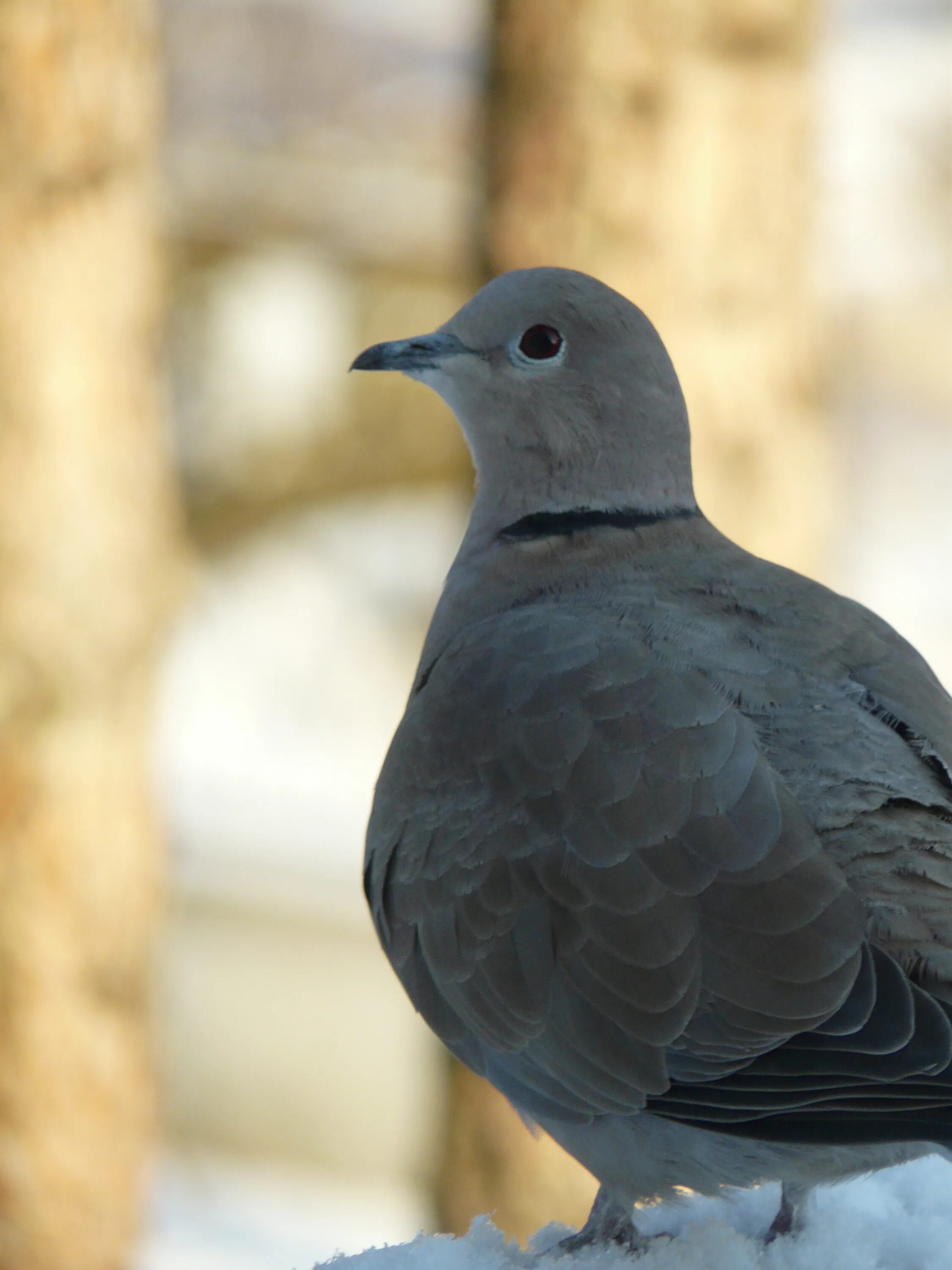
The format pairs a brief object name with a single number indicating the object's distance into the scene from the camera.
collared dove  2.70
